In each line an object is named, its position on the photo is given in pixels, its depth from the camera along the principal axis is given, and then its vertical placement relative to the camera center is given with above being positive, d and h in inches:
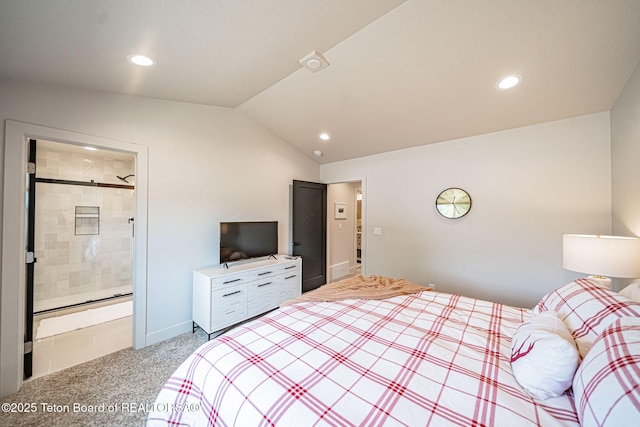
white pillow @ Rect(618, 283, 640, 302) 50.2 -17.3
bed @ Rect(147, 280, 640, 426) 31.4 -27.3
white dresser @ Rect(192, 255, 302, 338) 100.6 -35.5
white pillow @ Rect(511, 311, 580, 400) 35.0 -22.6
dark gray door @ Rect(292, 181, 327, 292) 156.3 -9.9
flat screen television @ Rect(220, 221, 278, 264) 117.1 -12.7
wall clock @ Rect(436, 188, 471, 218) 118.1 +6.6
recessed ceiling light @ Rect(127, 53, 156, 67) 66.9 +45.8
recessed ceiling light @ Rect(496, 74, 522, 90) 79.4 +46.1
